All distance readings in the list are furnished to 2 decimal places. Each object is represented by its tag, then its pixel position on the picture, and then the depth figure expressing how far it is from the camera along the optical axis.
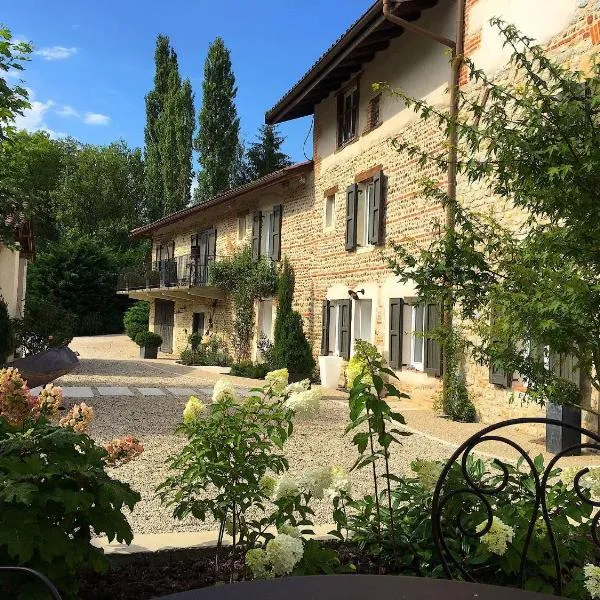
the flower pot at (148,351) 21.77
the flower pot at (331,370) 13.37
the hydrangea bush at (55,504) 1.73
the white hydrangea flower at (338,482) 2.44
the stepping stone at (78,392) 9.83
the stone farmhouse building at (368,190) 8.92
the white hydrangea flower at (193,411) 2.52
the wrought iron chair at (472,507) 1.93
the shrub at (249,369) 15.15
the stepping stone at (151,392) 10.87
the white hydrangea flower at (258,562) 2.05
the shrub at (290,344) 14.38
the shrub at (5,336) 10.45
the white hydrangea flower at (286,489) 2.37
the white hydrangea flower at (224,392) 2.56
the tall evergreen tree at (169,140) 33.34
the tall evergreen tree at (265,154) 33.91
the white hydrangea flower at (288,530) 2.24
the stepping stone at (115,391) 10.50
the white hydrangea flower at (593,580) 2.00
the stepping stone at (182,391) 11.16
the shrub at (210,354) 18.62
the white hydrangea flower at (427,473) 2.58
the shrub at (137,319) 27.14
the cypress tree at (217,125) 30.92
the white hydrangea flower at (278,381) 2.57
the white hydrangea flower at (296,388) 2.60
